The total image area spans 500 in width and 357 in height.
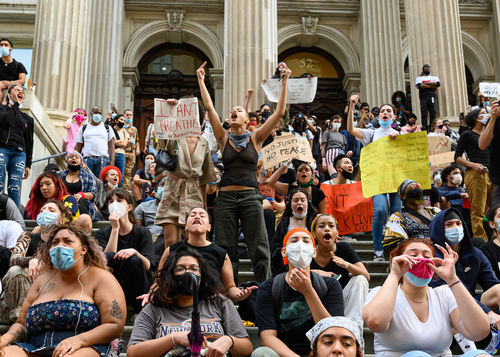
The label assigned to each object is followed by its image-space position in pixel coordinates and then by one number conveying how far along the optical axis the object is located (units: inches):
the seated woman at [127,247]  210.8
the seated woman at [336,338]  136.8
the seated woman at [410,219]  232.1
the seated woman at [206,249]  196.2
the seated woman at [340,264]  195.0
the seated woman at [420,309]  143.8
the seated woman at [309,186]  284.5
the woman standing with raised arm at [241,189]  226.7
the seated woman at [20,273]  205.3
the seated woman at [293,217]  246.8
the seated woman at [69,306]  153.9
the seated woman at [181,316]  154.9
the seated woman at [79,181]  331.0
